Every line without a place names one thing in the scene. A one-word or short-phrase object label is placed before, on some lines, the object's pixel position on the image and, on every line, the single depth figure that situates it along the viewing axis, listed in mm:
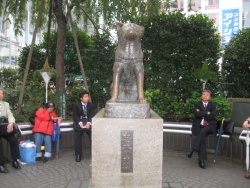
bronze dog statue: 4793
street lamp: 9734
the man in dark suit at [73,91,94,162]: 6828
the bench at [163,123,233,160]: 7477
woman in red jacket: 6750
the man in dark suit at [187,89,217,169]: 6379
